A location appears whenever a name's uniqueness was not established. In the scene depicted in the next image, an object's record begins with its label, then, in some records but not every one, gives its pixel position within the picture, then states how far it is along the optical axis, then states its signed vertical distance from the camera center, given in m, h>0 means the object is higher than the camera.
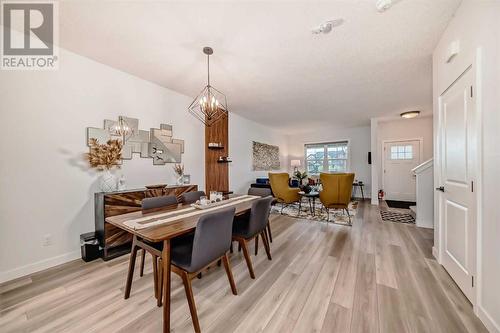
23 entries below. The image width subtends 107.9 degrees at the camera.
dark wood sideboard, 2.29 -0.61
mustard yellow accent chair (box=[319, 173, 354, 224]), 3.63 -0.47
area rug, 4.02 -1.17
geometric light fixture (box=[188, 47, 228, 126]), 2.30 +1.23
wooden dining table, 1.24 -0.48
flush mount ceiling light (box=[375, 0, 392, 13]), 1.57 +1.42
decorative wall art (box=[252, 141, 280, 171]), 6.18 +0.34
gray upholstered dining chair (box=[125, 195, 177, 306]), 1.52 -0.72
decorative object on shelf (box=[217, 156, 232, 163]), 4.57 +0.17
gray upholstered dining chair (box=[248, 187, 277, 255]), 2.88 -0.43
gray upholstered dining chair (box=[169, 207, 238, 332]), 1.29 -0.68
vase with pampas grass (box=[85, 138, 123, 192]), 2.42 +0.10
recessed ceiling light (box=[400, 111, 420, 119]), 4.73 +1.38
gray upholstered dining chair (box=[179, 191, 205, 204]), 2.46 -0.43
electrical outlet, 2.13 -0.87
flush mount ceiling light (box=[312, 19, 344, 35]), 1.86 +1.46
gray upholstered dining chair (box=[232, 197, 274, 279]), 1.96 -0.71
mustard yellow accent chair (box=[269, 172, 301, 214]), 4.39 -0.56
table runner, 1.47 -0.48
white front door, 5.66 -0.06
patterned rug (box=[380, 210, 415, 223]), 3.86 -1.15
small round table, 4.22 -0.67
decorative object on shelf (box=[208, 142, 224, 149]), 4.26 +0.50
